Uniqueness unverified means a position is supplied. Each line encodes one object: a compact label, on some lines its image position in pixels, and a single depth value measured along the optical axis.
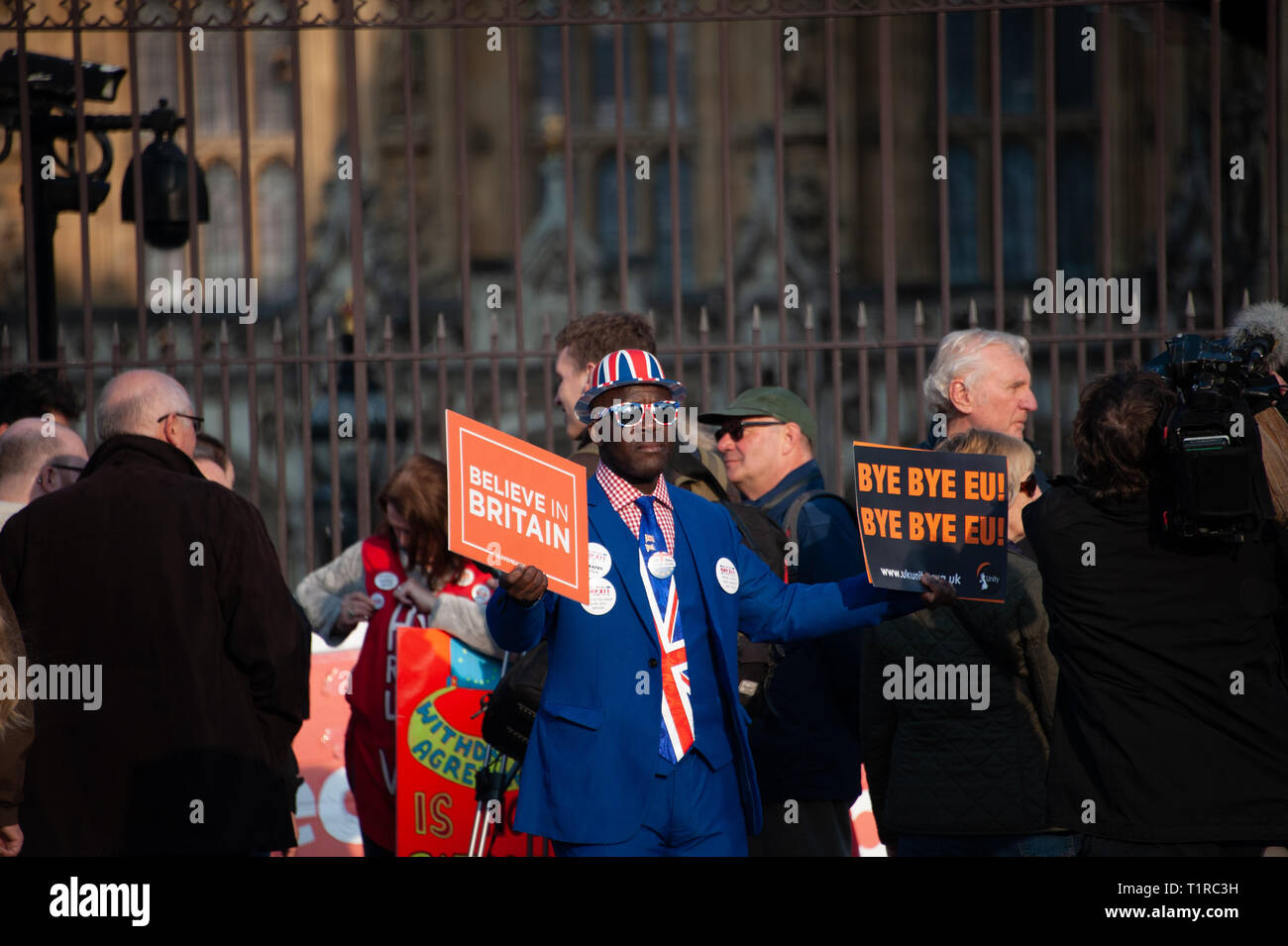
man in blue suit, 3.47
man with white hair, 4.84
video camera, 3.25
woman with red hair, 5.39
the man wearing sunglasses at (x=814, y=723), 4.35
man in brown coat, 4.21
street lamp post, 7.39
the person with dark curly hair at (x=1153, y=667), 3.33
